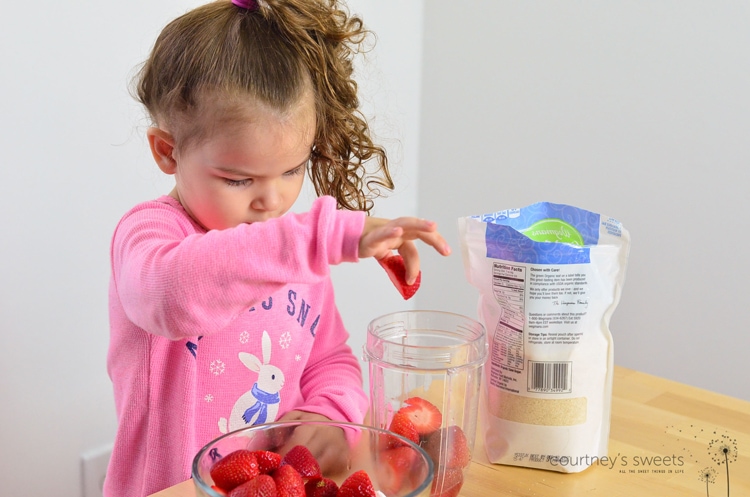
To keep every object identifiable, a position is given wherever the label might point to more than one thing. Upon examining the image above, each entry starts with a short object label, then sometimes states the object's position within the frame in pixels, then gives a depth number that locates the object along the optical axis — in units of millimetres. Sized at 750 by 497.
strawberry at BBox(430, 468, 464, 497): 675
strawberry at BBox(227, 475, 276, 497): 532
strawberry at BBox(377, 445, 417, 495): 593
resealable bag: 720
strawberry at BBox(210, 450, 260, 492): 555
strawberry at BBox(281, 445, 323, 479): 596
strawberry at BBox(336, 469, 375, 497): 573
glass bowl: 585
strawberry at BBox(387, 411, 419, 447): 676
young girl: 700
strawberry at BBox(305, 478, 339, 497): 587
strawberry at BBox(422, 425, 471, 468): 683
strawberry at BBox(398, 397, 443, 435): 684
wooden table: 736
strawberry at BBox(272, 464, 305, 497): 553
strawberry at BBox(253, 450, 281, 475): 587
